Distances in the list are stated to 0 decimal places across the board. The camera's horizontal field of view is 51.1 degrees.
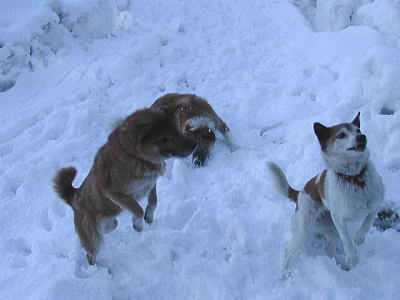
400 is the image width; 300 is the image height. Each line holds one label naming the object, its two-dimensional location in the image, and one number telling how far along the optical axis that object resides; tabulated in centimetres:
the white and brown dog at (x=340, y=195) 348
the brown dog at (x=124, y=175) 375
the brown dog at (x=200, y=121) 586
